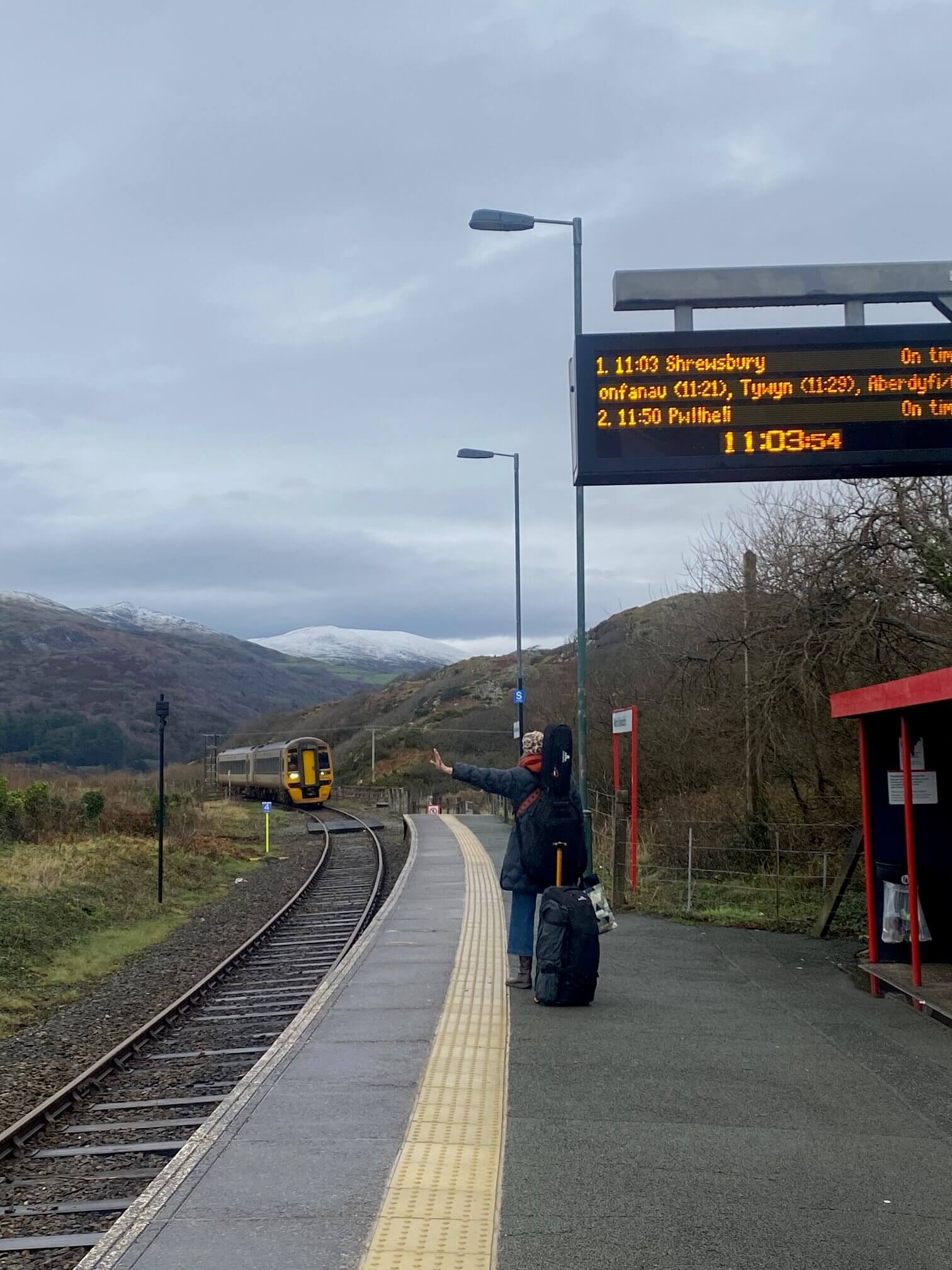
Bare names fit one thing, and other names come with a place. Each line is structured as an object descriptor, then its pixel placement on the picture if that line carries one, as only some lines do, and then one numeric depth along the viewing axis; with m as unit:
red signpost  14.90
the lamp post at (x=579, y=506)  13.24
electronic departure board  9.08
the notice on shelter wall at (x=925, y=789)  9.81
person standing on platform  8.38
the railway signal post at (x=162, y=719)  20.27
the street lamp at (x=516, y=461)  27.33
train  47.84
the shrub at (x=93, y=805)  30.81
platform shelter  9.20
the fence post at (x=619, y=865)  14.56
